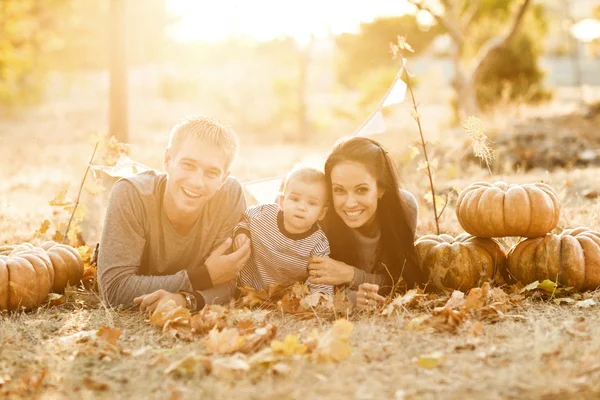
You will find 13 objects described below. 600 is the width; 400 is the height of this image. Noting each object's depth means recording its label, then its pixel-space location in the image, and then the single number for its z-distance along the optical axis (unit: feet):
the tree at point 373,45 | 99.55
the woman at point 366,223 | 14.65
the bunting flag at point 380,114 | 18.02
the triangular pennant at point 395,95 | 18.12
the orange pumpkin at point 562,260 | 14.66
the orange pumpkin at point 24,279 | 14.05
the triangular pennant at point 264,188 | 19.74
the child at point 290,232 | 14.21
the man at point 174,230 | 13.97
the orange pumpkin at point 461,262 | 15.11
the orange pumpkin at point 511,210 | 14.73
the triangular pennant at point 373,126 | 17.99
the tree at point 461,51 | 43.68
